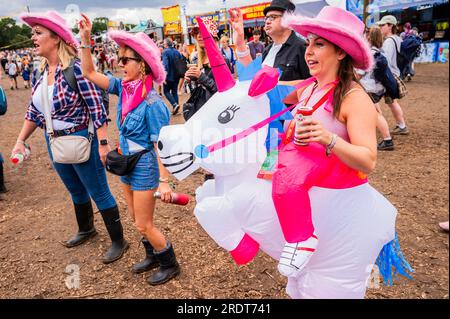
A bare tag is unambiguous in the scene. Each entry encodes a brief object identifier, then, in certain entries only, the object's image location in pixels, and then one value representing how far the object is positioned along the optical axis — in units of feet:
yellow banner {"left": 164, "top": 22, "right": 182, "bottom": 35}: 83.76
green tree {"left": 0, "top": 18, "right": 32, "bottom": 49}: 120.70
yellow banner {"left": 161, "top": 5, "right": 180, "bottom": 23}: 82.74
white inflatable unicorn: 5.18
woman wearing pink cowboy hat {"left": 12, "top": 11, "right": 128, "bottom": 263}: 8.54
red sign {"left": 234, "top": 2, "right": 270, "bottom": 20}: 64.90
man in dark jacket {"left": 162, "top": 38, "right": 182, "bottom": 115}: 27.25
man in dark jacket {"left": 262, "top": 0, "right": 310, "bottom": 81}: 8.96
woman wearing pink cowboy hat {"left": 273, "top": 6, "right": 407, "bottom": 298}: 4.60
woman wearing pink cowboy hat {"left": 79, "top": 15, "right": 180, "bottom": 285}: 7.50
